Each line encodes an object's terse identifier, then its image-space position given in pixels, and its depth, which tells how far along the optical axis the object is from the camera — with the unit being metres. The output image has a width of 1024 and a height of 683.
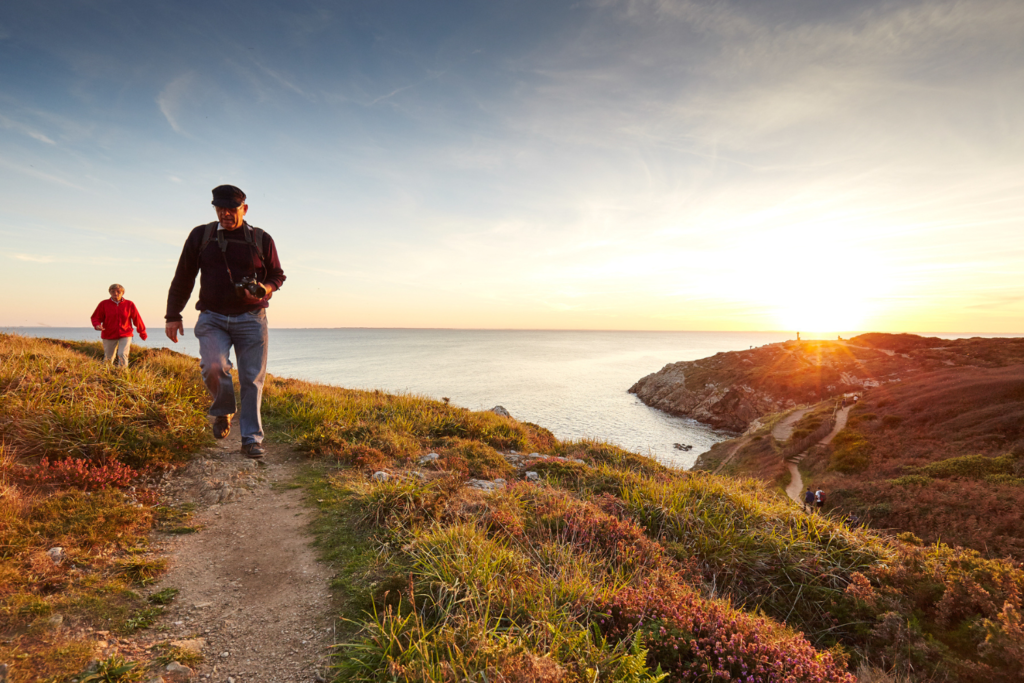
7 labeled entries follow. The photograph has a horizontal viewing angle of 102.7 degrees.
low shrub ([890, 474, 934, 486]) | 21.88
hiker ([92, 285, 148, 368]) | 10.94
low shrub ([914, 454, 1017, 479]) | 22.66
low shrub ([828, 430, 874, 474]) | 32.44
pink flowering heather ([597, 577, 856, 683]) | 2.76
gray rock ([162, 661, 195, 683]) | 2.55
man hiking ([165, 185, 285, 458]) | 5.79
